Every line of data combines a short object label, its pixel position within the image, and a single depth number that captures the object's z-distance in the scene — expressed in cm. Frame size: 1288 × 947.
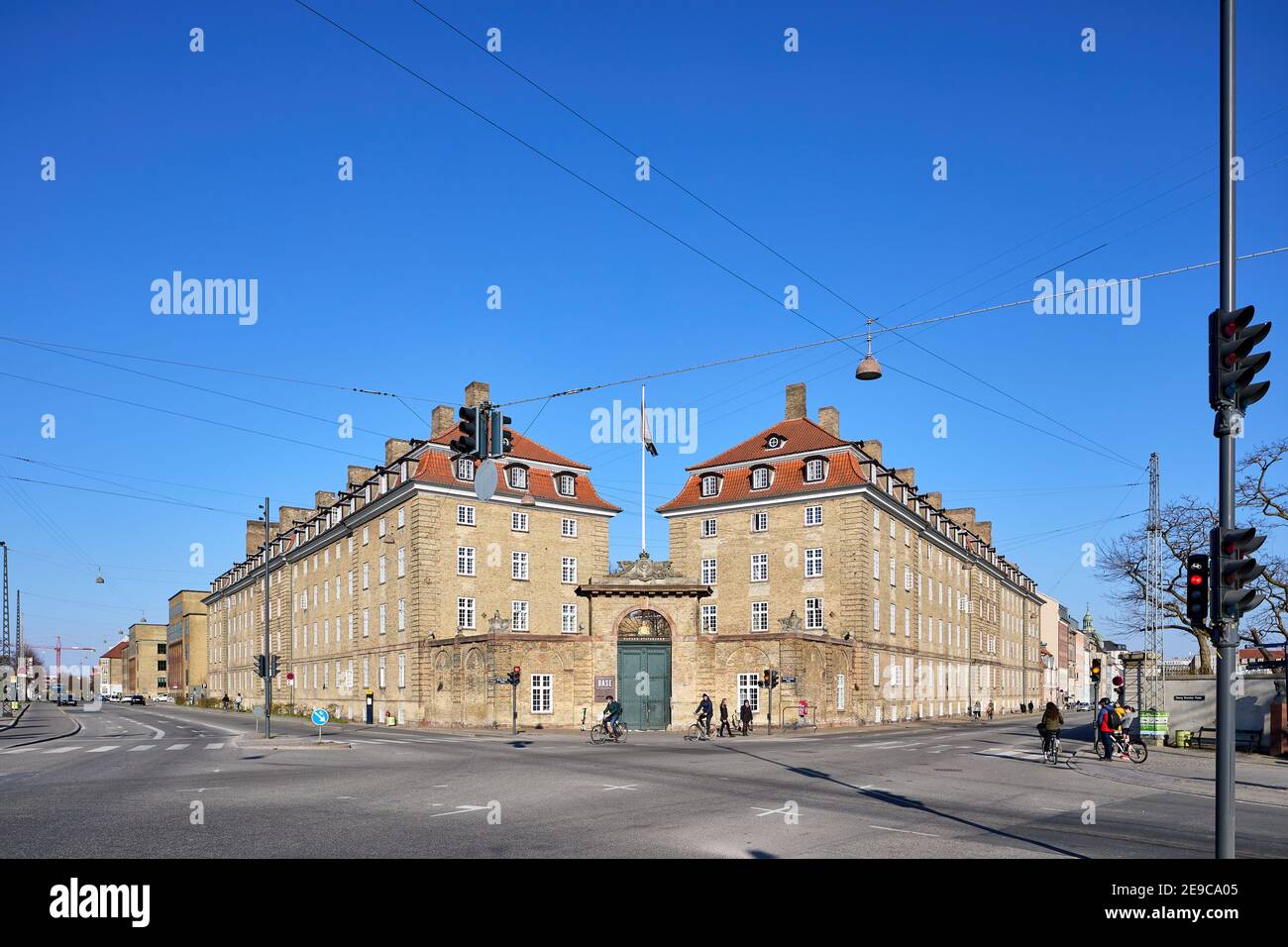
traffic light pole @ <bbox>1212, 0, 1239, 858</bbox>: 1009
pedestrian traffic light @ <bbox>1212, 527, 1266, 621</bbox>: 1049
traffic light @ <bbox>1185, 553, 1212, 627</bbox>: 1132
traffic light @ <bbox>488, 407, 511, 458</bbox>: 1798
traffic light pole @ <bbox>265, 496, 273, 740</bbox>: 3741
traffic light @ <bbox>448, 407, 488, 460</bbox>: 1781
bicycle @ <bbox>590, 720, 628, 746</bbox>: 3733
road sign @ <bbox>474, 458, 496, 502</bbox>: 1936
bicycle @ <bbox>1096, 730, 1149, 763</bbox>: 3004
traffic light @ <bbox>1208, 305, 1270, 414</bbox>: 1057
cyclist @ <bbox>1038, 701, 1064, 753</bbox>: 2795
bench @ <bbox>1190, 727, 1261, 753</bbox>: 3678
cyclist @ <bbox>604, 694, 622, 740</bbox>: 3619
